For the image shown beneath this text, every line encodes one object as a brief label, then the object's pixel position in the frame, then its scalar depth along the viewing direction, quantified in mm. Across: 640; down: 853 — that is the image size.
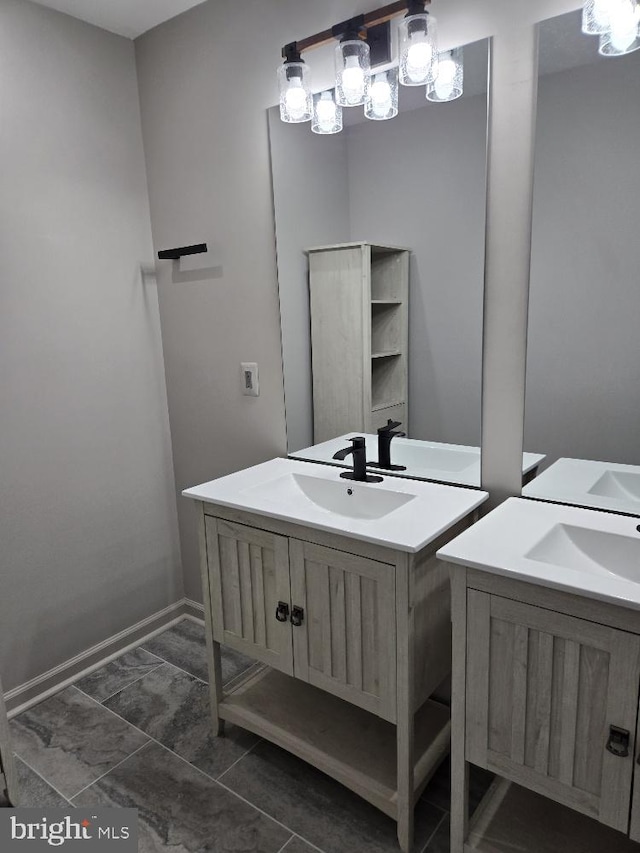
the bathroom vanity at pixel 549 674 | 1129
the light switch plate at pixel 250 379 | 2258
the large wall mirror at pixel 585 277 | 1425
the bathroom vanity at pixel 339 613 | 1459
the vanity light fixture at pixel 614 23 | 1331
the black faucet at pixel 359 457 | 1858
